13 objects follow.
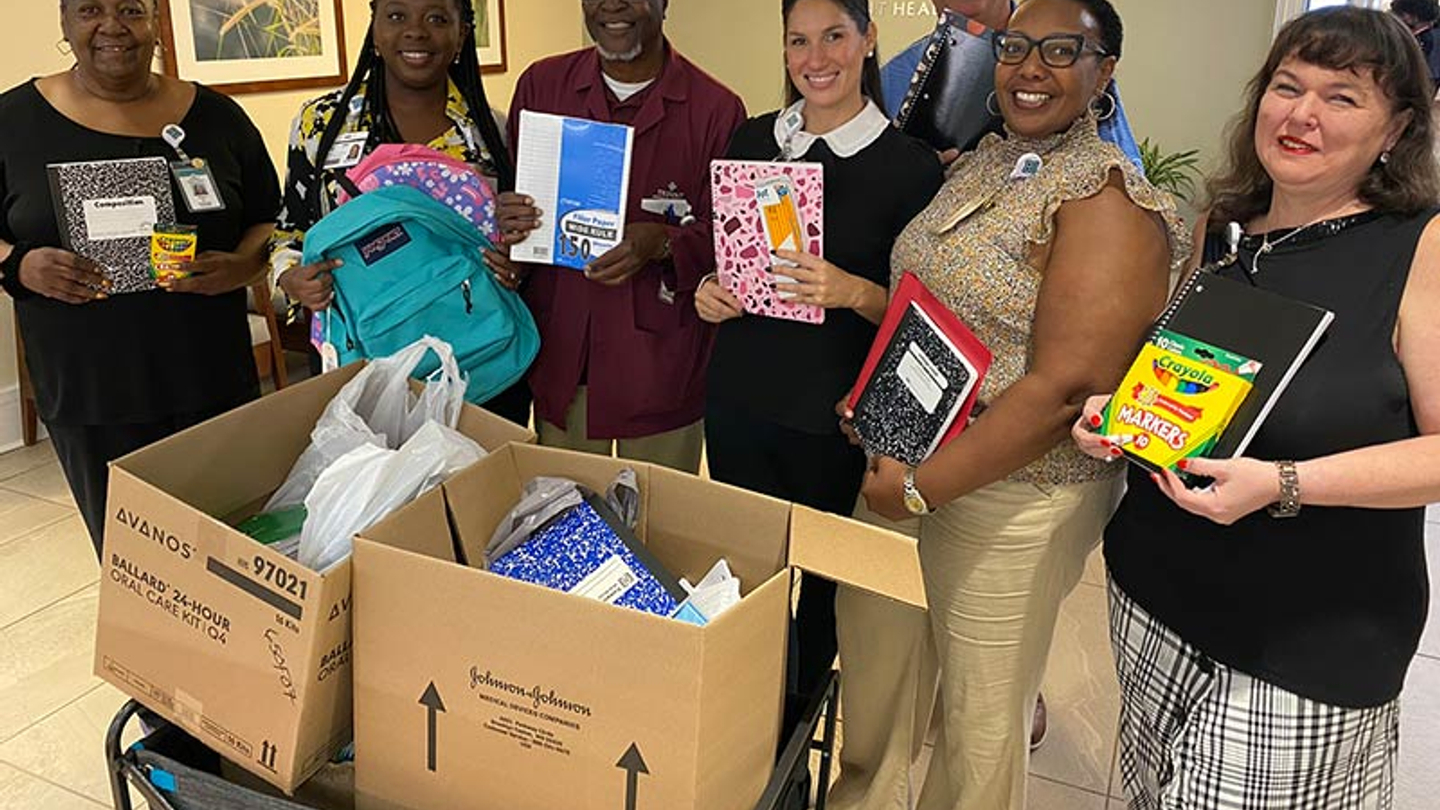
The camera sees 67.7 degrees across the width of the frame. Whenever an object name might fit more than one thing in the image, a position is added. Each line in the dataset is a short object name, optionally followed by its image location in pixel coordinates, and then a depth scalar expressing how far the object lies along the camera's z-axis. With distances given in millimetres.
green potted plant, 5332
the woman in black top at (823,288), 1664
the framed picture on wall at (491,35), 5559
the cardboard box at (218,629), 1038
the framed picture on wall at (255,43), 4090
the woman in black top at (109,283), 1979
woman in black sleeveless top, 1164
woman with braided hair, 1912
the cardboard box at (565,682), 954
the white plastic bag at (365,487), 1156
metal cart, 1065
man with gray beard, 1938
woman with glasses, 1346
